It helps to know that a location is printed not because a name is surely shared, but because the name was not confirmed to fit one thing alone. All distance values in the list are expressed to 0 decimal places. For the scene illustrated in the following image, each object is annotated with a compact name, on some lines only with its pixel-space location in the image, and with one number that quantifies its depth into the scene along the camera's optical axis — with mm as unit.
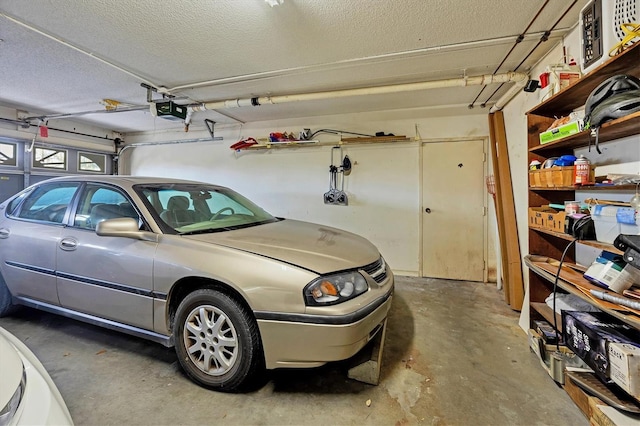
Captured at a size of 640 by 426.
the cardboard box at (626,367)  1201
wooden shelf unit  1460
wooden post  2924
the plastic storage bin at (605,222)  1457
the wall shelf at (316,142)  3994
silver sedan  1453
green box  1683
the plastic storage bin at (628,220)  1332
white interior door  3881
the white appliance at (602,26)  1401
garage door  4516
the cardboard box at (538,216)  2033
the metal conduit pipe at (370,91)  2795
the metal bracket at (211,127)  4851
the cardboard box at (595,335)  1379
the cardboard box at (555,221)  1809
